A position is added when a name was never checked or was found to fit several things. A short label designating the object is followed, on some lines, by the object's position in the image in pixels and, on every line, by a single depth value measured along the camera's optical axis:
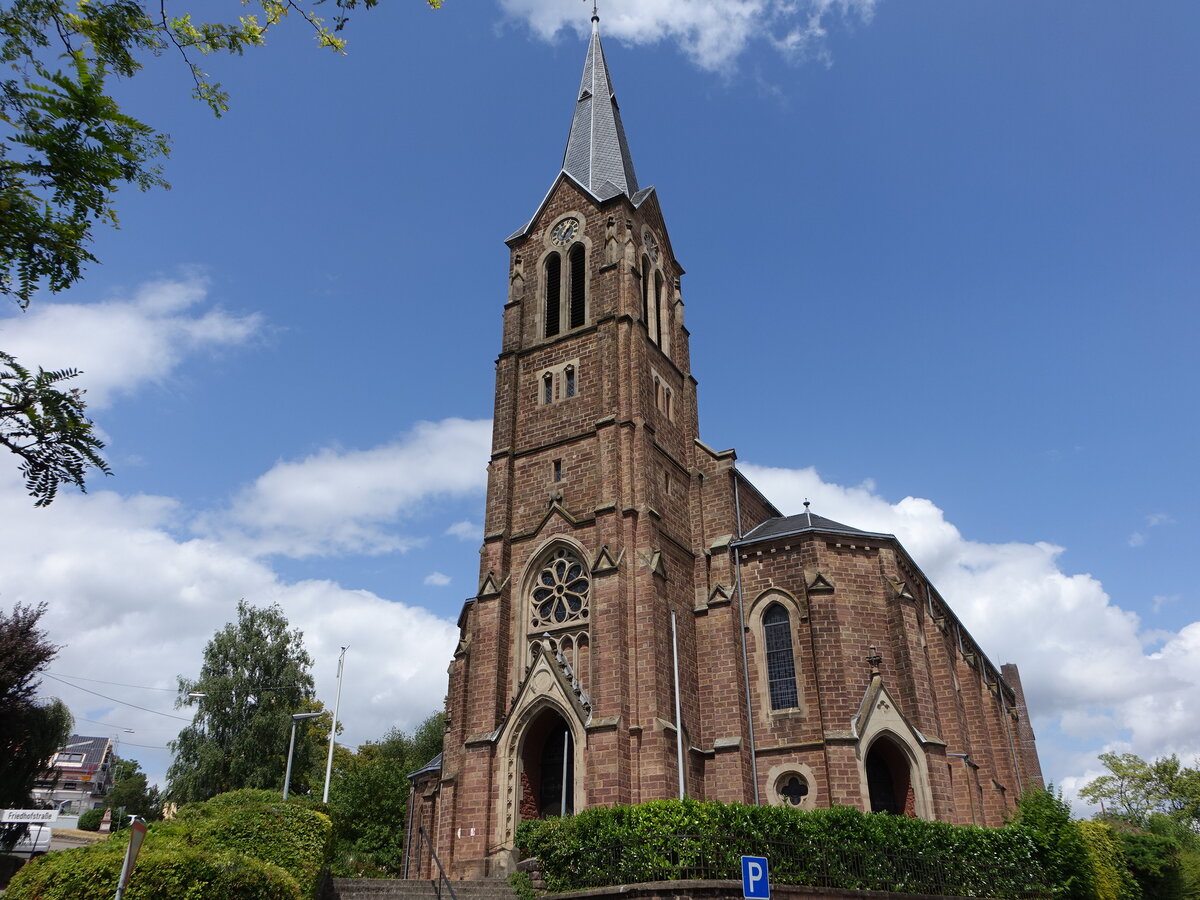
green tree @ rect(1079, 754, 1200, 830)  57.34
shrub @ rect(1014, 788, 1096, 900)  22.97
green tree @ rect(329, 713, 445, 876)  41.48
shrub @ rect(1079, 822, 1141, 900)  23.97
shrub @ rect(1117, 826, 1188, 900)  30.22
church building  26.38
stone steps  20.05
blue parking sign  14.22
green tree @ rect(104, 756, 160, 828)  60.55
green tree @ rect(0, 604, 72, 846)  32.06
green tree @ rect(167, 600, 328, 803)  43.22
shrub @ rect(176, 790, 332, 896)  17.44
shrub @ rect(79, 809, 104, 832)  66.31
